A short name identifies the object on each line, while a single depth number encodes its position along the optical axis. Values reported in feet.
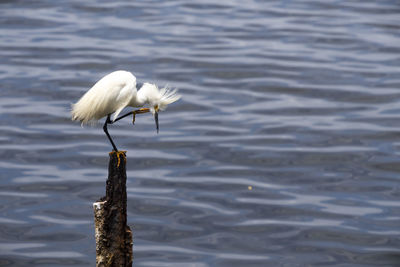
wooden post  60.54
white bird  67.72
